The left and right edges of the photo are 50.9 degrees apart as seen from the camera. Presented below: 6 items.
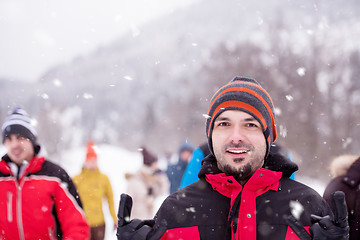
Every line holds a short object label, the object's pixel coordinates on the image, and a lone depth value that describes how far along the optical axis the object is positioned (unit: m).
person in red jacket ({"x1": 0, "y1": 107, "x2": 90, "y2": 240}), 3.27
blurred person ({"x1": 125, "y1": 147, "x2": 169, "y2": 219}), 6.88
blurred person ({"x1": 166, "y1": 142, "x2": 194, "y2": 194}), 8.67
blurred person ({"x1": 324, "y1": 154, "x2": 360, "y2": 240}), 3.19
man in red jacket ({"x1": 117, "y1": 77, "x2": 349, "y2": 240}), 2.00
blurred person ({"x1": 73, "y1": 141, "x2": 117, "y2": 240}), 6.54
